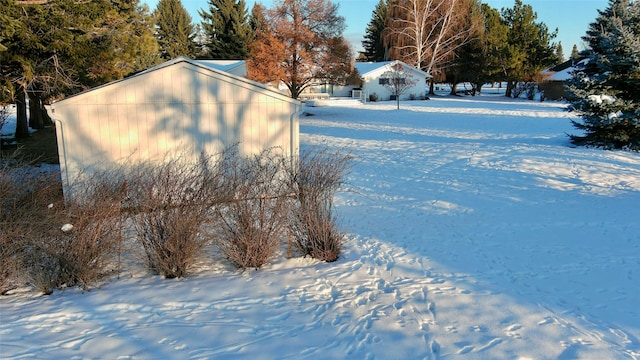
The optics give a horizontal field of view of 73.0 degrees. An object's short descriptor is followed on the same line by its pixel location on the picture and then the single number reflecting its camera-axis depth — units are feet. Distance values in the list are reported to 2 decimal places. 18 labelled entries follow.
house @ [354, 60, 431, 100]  142.72
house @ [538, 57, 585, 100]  130.21
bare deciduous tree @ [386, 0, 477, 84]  146.10
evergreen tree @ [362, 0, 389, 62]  195.00
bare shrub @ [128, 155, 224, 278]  17.24
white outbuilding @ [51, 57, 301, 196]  25.81
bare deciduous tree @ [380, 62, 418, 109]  125.01
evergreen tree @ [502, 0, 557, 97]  139.95
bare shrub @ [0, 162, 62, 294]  15.23
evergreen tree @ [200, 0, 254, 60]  153.28
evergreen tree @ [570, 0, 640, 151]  42.34
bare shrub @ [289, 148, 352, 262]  19.45
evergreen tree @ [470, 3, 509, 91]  142.82
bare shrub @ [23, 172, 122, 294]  15.87
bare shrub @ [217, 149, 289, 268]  18.13
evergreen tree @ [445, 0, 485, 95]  147.02
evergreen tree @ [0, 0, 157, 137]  29.71
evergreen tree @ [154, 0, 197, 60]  154.20
